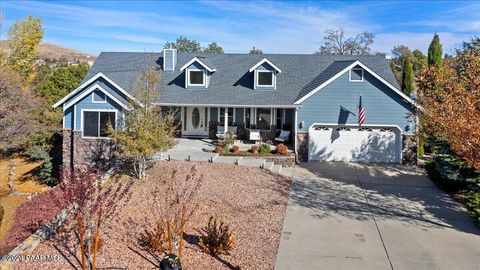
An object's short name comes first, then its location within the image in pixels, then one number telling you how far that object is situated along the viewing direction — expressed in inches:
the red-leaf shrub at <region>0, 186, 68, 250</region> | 473.7
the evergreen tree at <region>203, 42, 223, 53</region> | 2620.1
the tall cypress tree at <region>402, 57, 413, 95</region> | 1136.2
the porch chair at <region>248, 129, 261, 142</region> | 932.6
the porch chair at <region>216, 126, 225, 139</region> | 931.3
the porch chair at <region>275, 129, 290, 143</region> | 933.7
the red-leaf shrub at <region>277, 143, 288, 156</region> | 836.6
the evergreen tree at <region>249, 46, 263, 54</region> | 2475.1
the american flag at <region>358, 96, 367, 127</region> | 843.4
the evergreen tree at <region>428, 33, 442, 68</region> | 1179.3
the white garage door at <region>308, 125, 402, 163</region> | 862.5
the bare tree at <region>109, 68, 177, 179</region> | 622.8
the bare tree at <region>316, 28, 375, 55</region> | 2066.9
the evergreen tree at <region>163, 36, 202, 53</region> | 2613.2
